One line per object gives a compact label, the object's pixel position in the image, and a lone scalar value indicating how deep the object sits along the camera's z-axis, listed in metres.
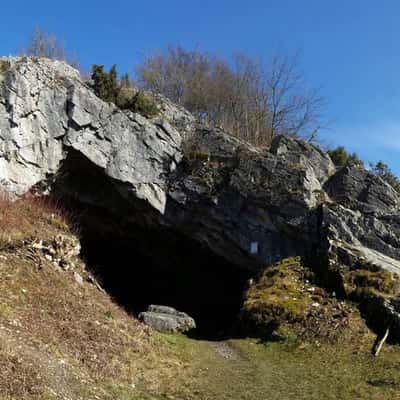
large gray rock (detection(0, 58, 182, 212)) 14.60
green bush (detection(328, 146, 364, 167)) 23.22
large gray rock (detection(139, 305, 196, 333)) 13.16
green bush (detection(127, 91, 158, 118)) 17.56
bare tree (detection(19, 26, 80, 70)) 23.52
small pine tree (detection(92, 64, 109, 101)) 17.28
